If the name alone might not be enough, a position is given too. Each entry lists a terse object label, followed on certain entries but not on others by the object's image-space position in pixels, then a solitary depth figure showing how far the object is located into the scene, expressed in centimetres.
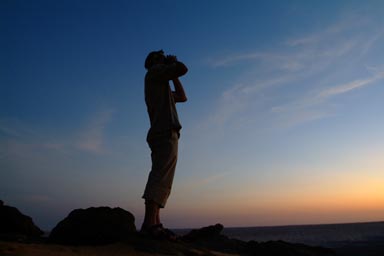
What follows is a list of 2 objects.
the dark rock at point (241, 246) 734
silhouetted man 642
